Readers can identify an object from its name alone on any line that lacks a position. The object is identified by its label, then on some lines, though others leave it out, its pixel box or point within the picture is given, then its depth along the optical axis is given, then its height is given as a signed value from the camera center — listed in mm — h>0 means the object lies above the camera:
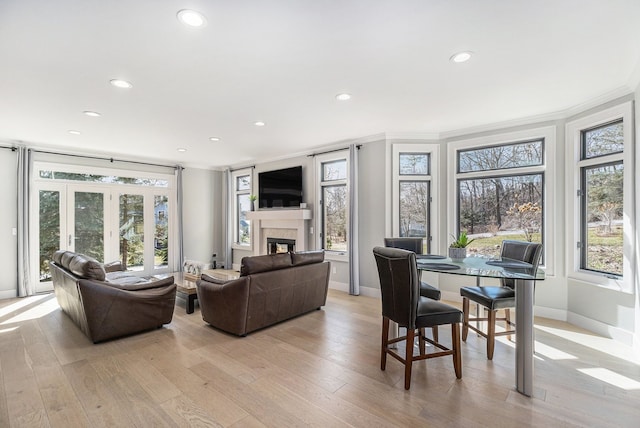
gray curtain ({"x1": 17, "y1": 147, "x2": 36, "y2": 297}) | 5184 -157
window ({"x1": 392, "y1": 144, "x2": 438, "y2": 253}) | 4996 +361
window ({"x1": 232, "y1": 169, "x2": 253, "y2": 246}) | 7805 +188
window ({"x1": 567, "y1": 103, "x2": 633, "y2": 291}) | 3291 +167
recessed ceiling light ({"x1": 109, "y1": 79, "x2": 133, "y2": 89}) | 3002 +1315
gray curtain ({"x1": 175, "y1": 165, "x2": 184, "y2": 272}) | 7223 -142
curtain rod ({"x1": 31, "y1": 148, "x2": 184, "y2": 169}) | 5570 +1133
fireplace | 6473 -724
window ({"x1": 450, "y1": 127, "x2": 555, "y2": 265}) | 4203 +351
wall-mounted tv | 6320 +539
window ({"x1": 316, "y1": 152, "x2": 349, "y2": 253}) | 5719 +215
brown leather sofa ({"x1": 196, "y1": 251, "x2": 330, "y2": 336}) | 3422 -974
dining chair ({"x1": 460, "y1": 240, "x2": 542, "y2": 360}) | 2885 -830
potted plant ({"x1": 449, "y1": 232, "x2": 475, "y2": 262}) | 3285 -422
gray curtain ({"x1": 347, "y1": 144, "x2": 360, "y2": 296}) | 5324 -265
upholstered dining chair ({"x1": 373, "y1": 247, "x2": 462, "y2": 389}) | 2393 -809
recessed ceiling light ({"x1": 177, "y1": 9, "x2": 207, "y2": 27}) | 1982 +1319
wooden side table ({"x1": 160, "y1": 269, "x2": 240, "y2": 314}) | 4332 -1109
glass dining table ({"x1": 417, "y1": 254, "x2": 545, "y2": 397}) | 2299 -802
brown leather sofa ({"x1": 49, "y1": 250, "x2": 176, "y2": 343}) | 3207 -992
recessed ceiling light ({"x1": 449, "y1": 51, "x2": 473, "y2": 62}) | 2514 +1317
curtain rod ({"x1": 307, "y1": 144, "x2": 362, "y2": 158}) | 5375 +1167
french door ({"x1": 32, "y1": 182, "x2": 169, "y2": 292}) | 5570 -236
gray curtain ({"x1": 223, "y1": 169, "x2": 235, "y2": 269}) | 7945 -217
